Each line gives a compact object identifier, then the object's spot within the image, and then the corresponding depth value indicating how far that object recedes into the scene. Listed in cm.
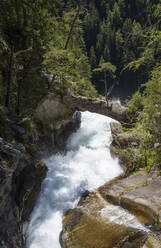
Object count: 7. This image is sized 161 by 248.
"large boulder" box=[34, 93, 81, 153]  1308
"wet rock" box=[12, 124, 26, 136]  664
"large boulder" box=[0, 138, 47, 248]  502
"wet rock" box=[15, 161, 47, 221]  673
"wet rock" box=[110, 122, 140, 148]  1235
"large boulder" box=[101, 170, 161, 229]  610
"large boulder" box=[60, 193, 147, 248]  557
